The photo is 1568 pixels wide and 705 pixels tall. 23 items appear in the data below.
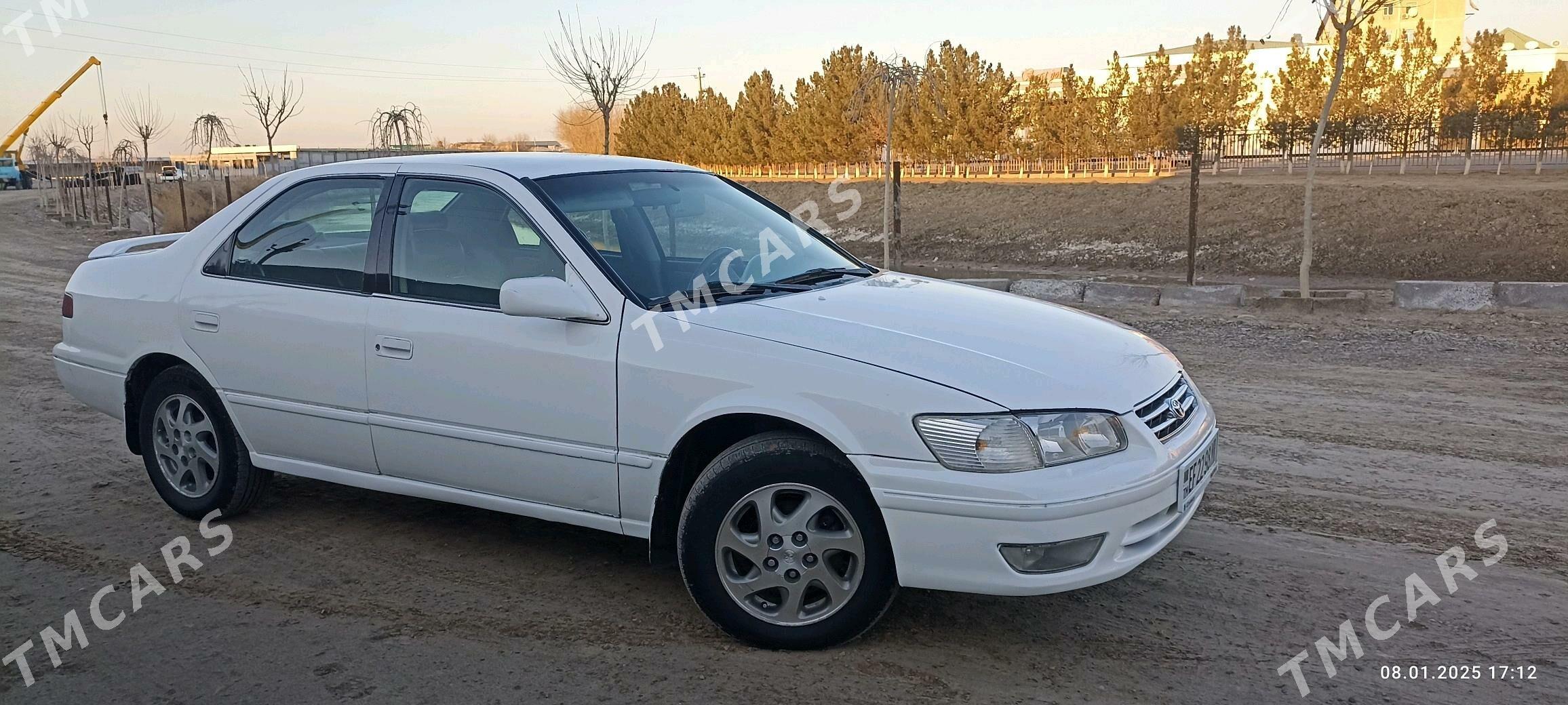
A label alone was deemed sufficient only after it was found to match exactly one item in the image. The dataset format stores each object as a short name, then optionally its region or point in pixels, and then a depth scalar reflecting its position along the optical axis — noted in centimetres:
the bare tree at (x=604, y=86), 2105
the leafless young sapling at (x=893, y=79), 1780
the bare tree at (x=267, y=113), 3228
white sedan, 335
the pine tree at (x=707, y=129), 5294
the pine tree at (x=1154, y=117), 3838
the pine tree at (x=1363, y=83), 3544
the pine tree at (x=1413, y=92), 3512
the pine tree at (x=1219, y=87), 3881
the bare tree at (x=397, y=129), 2369
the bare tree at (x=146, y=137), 3418
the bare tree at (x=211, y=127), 3123
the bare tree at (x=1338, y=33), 1220
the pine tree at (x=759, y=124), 4941
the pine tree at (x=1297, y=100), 3591
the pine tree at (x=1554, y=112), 3152
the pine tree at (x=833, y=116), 4413
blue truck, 6900
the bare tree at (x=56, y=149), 3850
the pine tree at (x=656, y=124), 5659
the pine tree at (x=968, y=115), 4109
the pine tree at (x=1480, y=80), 3659
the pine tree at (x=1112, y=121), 3850
